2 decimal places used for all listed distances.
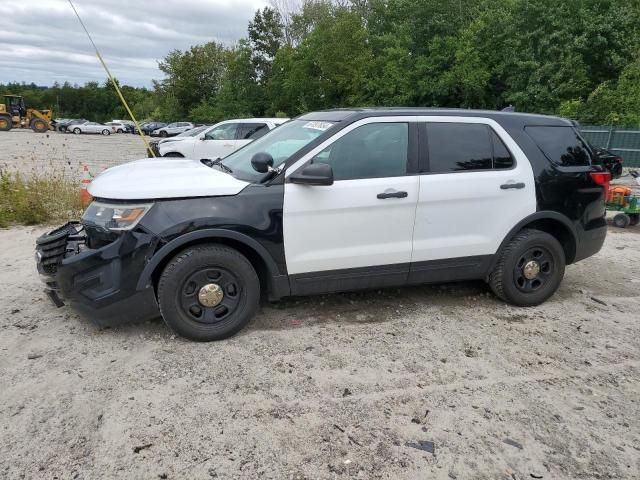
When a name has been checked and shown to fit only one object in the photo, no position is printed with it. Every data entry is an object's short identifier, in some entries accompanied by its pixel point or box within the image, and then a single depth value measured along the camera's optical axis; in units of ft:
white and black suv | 12.13
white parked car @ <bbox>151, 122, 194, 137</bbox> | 155.53
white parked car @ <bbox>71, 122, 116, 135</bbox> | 167.22
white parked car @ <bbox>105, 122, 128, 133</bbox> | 180.14
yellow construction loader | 137.80
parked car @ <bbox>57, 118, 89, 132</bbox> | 172.04
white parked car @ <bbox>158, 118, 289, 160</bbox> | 44.68
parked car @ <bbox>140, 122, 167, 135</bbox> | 173.84
